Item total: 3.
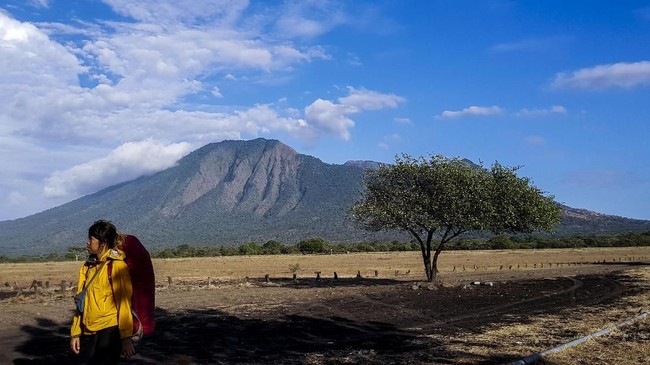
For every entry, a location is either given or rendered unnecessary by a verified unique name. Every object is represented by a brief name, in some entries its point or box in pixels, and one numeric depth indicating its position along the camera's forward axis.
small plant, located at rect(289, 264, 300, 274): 53.64
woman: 6.49
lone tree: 33.19
